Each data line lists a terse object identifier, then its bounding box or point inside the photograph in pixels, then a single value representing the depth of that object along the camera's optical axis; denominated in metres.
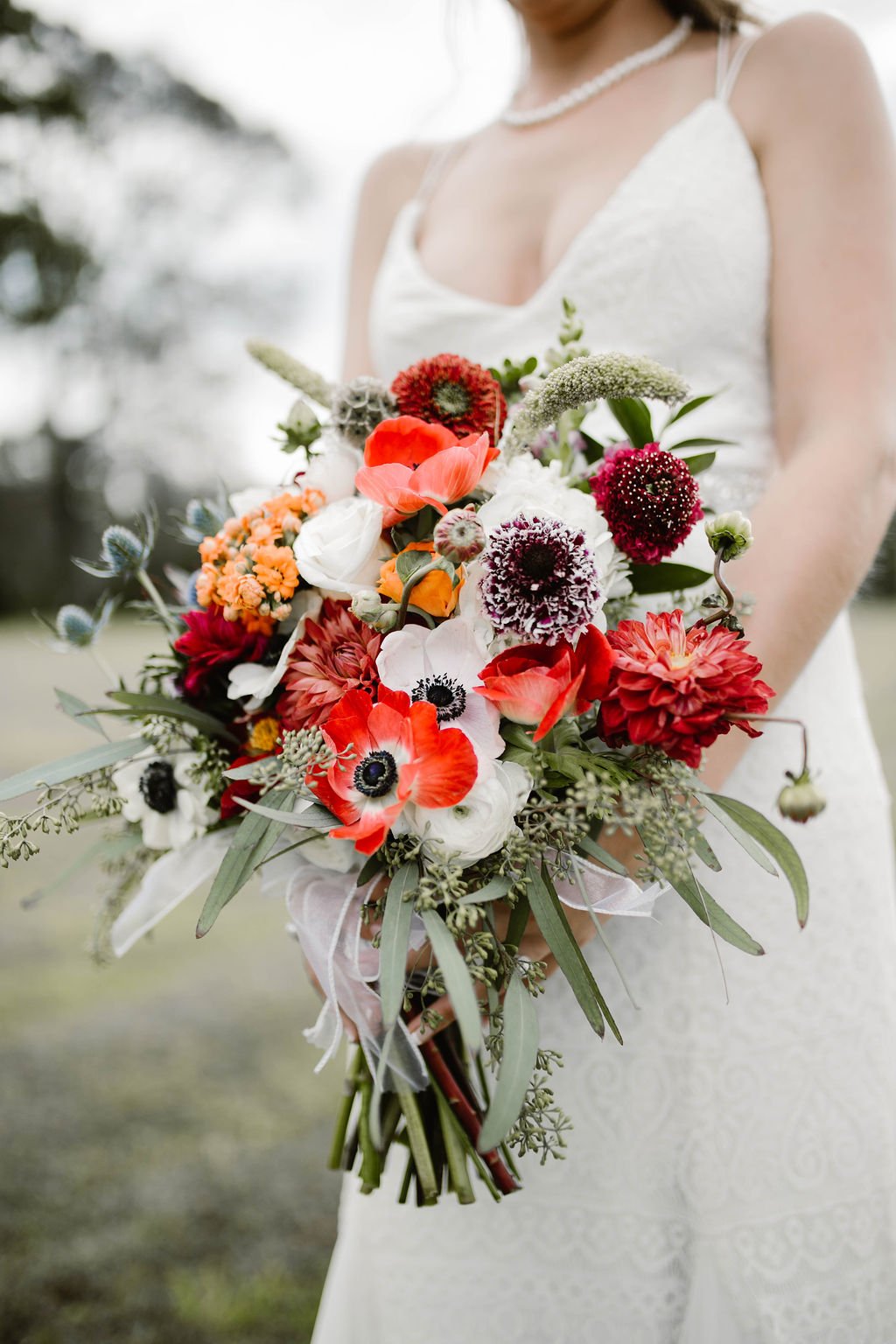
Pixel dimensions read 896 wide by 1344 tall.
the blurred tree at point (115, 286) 14.94
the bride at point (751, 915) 1.19
